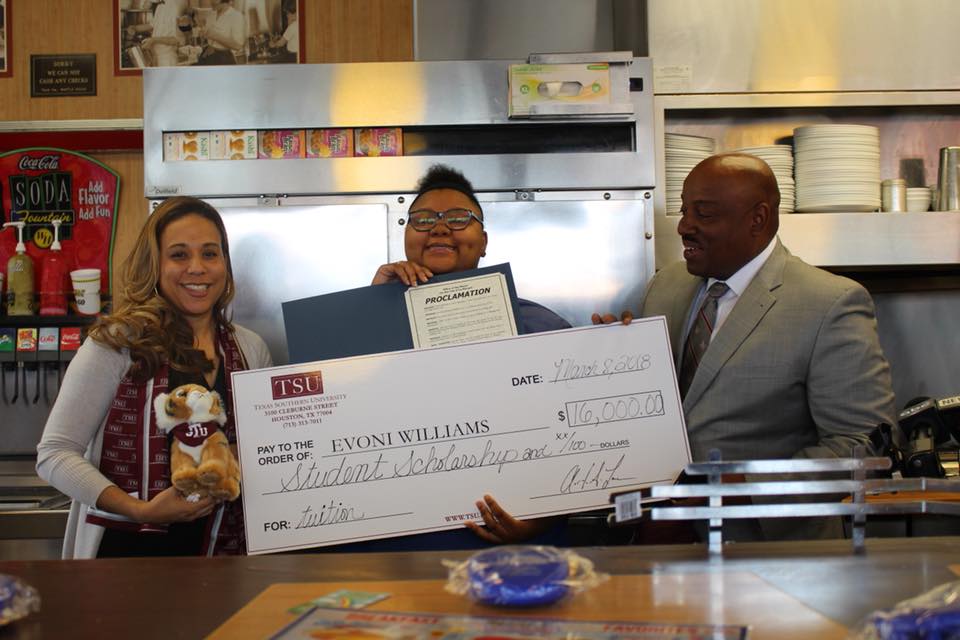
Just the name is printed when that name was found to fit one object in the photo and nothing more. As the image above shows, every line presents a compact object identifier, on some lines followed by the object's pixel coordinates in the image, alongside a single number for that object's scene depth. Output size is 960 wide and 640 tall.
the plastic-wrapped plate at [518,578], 1.19
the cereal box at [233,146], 3.18
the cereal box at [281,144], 3.18
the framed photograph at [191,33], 3.91
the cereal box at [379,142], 3.19
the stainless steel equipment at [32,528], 3.11
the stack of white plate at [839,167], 3.33
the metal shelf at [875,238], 3.36
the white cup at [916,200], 3.46
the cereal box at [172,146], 3.18
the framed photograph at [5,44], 3.93
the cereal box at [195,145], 3.18
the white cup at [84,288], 3.74
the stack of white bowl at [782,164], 3.37
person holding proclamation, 2.32
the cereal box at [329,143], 3.18
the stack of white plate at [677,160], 3.39
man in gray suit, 2.26
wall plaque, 3.91
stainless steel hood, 3.16
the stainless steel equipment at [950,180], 3.45
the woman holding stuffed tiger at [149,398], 2.00
